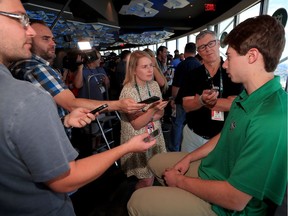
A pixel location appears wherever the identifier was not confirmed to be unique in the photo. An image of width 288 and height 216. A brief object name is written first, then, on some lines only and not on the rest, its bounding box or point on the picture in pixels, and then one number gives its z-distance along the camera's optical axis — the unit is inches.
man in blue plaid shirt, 58.7
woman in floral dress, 80.6
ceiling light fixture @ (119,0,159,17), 303.8
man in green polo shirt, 33.8
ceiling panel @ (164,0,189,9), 297.1
